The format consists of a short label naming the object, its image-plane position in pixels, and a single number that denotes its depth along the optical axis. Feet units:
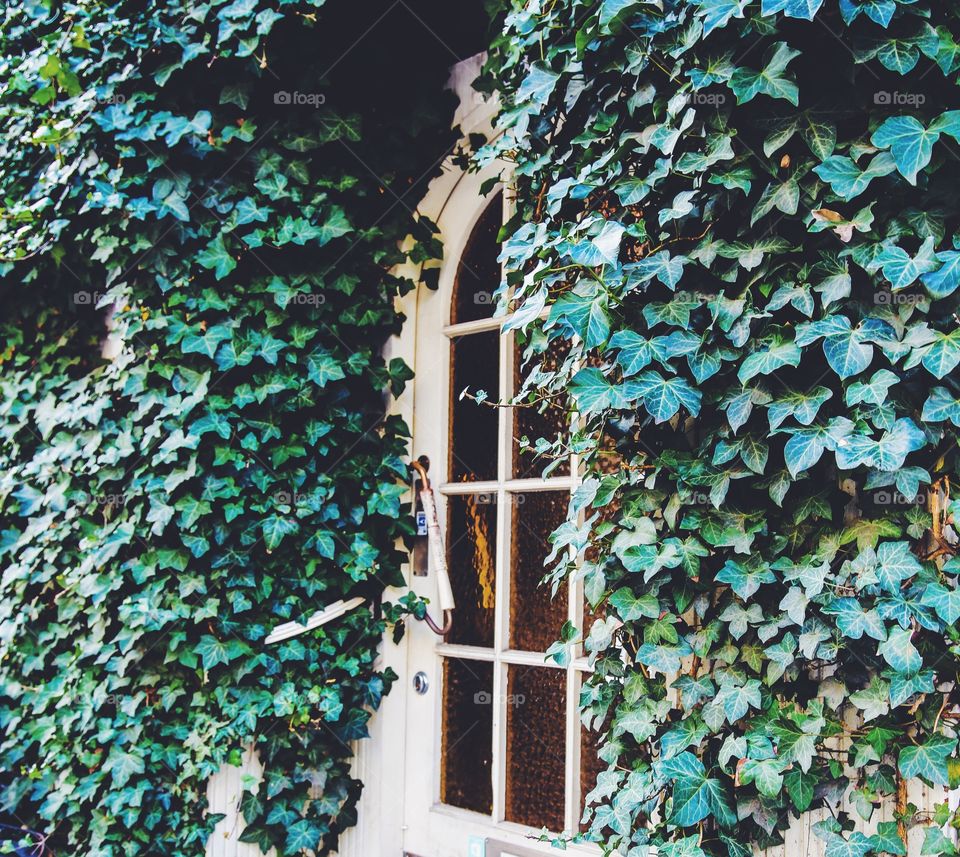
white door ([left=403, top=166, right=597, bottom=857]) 7.97
